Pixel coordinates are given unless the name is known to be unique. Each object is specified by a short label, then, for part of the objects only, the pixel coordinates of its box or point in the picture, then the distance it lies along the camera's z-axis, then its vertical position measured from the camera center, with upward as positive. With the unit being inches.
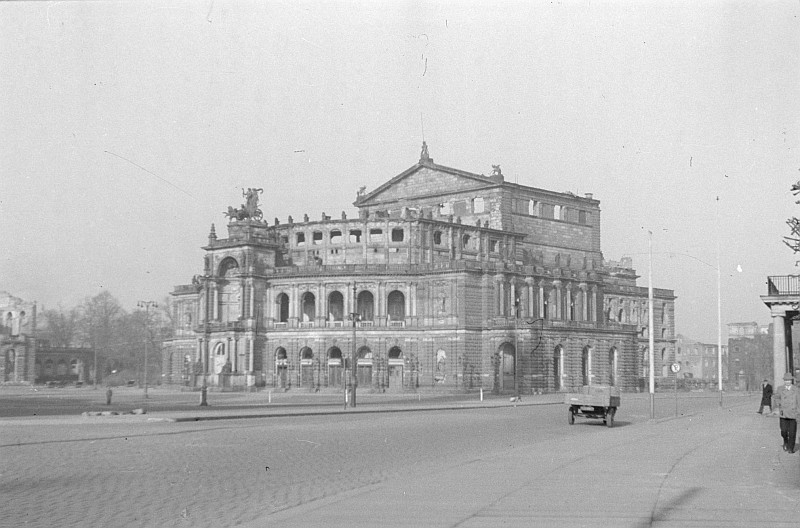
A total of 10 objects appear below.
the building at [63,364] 6269.7 -34.6
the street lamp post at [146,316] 4206.9 +214.5
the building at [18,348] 6033.5 +57.0
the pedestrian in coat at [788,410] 1025.5 -49.2
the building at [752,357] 6712.6 +12.1
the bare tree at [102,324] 5723.4 +192.3
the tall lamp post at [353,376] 2436.0 -44.2
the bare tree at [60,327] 6387.8 +193.3
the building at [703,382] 5531.5 -124.1
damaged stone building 4207.7 +249.9
